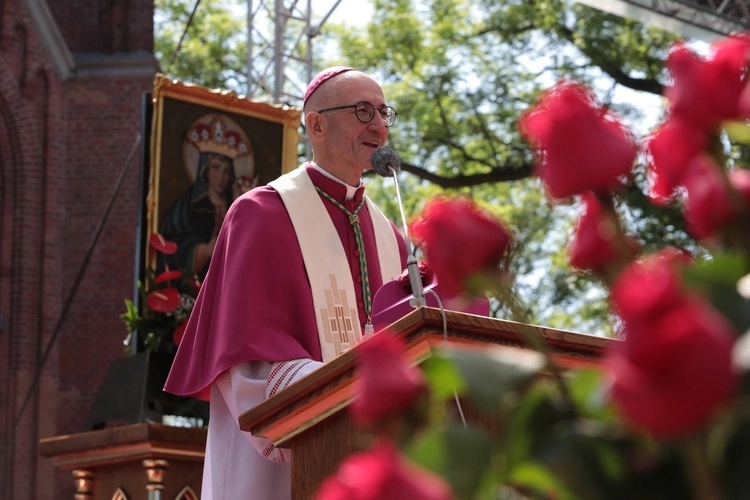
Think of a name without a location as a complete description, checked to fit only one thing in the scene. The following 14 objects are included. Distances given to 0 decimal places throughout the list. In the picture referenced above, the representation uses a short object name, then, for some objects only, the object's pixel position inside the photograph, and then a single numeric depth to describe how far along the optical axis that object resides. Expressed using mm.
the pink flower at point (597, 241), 1783
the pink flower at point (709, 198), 1706
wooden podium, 5184
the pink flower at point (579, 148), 1742
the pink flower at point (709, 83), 1767
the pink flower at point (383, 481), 1483
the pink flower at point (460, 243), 1794
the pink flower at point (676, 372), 1386
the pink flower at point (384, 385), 1638
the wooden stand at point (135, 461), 11451
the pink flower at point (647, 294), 1420
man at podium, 7112
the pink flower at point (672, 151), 1794
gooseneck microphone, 5874
